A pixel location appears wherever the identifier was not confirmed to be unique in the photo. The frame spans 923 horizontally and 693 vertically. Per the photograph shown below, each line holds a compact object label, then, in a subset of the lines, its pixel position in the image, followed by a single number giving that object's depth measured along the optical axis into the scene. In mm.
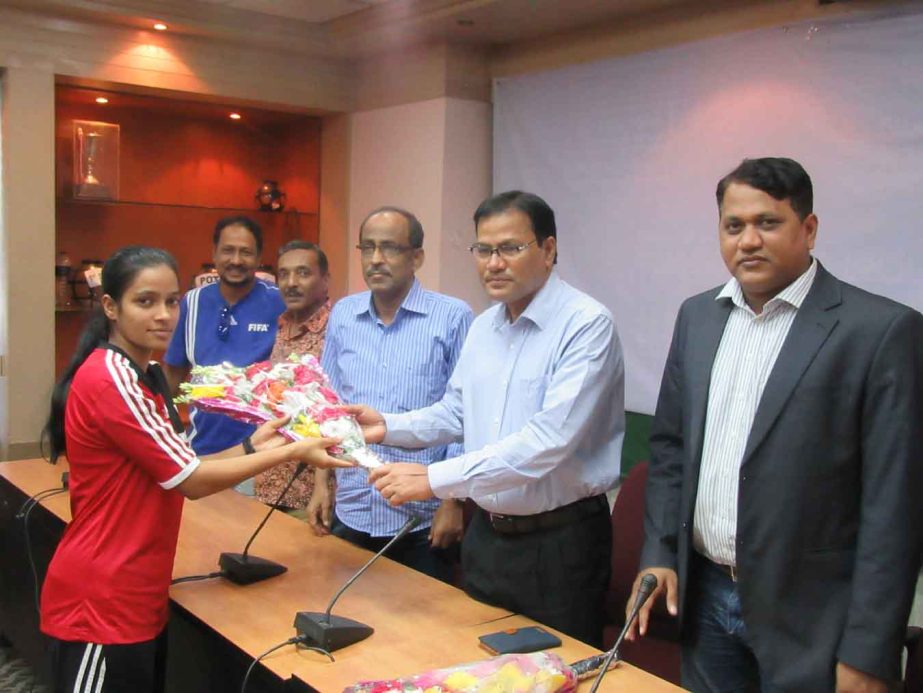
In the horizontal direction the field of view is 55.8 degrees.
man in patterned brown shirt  3121
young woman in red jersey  1888
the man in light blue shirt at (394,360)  2641
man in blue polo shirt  3389
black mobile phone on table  1824
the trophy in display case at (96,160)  4973
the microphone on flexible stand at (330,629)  1835
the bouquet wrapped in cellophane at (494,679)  1572
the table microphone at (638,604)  1566
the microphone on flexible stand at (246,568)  2254
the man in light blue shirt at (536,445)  2006
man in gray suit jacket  1596
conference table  1784
